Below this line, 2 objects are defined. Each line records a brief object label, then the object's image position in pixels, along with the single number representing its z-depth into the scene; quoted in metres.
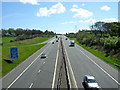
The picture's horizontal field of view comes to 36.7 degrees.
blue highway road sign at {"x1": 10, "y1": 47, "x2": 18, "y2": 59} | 37.59
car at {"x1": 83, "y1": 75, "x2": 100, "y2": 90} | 21.57
